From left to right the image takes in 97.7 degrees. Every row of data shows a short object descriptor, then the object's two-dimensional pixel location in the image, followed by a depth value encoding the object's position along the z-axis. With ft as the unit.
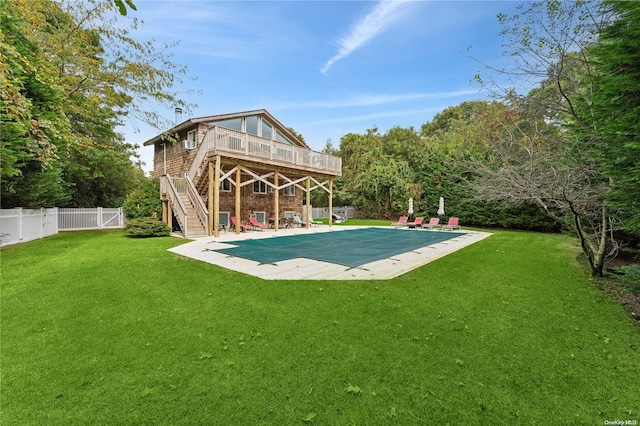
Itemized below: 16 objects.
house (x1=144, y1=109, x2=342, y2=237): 41.68
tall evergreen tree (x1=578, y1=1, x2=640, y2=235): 10.35
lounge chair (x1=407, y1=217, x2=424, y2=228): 62.04
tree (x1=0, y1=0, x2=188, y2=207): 23.97
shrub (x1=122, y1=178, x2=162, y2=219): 48.85
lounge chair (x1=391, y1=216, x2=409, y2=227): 64.43
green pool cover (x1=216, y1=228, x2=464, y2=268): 25.81
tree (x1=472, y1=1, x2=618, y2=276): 15.57
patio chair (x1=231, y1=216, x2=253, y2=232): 48.77
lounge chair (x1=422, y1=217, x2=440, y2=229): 58.98
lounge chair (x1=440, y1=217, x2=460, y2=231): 56.29
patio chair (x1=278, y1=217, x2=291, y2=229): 57.93
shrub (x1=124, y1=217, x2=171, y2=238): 38.90
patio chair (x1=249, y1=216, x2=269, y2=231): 52.63
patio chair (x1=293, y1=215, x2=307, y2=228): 60.23
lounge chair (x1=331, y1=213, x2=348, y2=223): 83.56
